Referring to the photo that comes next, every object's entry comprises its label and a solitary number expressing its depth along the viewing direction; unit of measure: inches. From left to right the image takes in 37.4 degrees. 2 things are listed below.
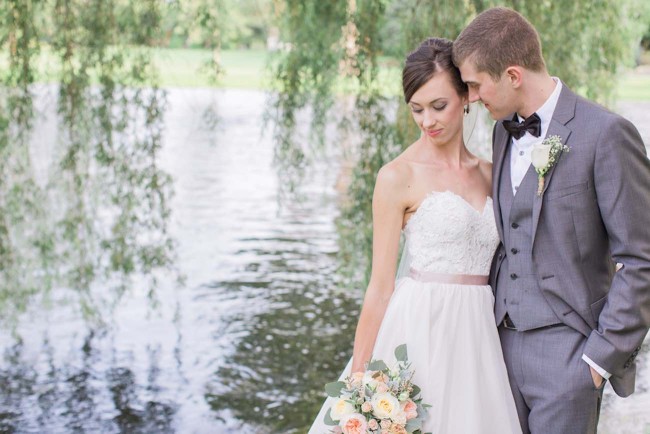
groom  90.9
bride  100.7
